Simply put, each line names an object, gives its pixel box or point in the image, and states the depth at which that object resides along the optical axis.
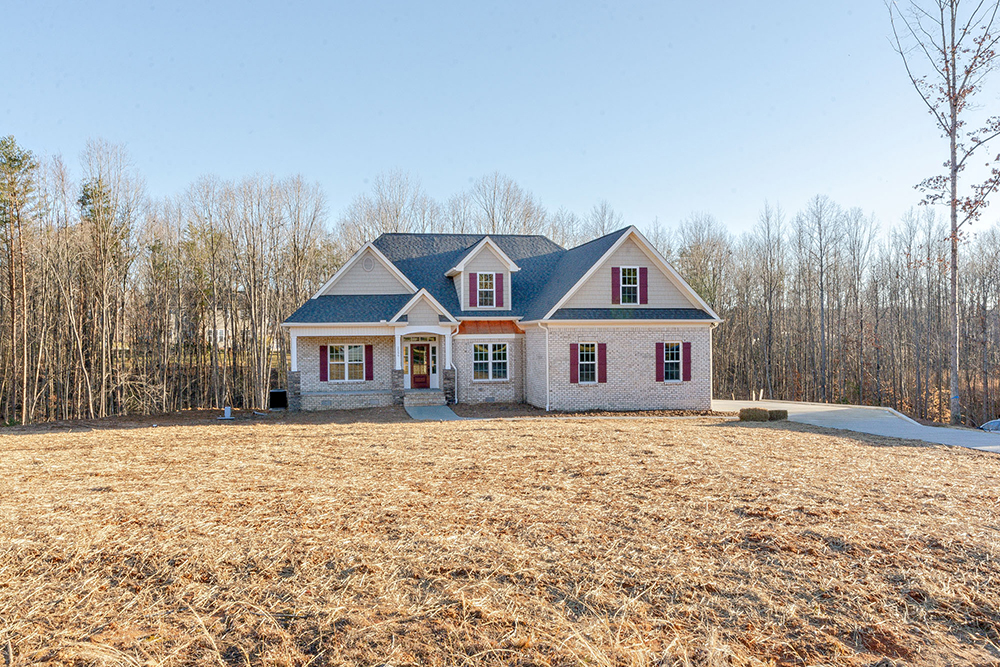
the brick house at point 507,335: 19.38
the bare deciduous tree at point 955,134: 17.81
